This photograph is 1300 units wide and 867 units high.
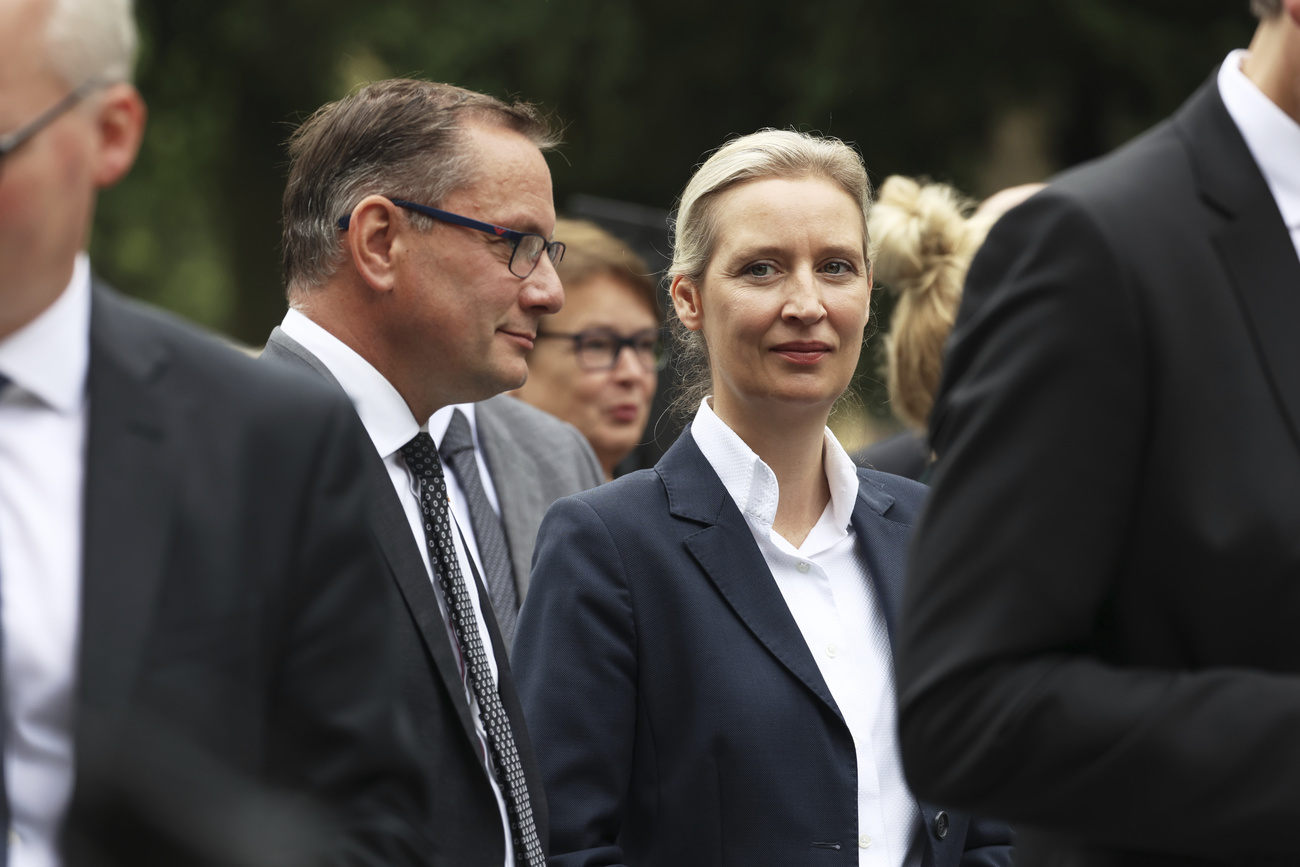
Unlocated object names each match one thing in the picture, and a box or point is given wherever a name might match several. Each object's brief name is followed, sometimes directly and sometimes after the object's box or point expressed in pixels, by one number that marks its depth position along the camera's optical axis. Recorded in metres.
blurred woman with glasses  10.78
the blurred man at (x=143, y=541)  2.91
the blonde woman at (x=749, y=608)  5.08
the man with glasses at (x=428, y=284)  5.41
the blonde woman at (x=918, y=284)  8.34
